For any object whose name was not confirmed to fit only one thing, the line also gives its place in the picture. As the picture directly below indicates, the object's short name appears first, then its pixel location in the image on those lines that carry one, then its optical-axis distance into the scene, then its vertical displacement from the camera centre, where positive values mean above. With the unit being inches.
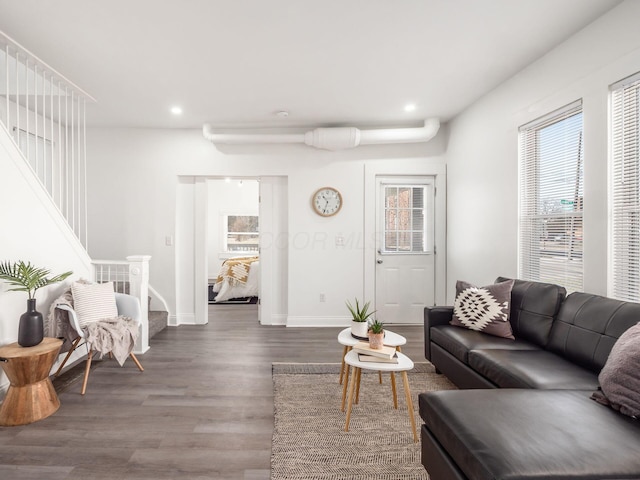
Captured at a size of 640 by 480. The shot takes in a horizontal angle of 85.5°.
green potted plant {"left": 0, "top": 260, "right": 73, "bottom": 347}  90.1 -14.6
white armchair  104.0 -27.4
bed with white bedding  235.8 -31.2
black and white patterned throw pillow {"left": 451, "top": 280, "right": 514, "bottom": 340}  102.3 -22.3
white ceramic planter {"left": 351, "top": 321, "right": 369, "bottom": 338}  93.7 -25.2
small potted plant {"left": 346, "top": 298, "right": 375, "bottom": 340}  93.8 -24.6
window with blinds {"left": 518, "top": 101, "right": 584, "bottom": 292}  100.6 +12.3
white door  181.3 -6.0
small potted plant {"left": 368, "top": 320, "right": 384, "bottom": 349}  84.0 -24.3
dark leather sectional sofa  44.8 -28.5
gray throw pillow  55.9 -24.1
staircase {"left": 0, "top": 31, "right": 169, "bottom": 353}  107.1 +39.8
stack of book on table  80.7 -27.7
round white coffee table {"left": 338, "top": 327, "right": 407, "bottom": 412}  90.0 -27.9
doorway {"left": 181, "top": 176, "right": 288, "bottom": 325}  182.2 -6.4
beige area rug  68.3 -45.8
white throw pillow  112.0 -22.2
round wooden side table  84.0 -37.2
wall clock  179.5 +18.3
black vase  90.0 -24.4
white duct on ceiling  167.3 +49.0
